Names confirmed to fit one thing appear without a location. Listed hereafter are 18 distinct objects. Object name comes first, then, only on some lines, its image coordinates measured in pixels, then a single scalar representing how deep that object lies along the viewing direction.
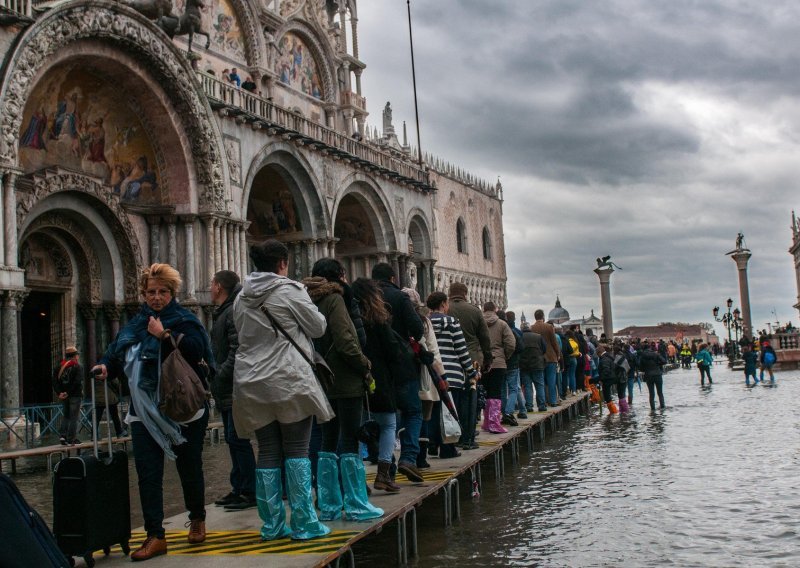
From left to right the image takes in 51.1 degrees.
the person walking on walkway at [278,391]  5.17
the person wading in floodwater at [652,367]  16.22
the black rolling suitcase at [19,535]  2.62
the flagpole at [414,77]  31.91
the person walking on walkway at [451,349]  8.71
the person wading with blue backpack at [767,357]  24.95
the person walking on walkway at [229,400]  6.53
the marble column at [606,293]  39.00
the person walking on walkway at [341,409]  5.89
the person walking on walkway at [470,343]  9.35
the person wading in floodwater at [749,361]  24.45
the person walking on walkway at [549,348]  14.38
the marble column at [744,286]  45.48
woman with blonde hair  5.11
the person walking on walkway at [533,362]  13.72
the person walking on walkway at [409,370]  7.21
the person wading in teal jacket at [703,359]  24.83
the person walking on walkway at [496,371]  10.70
